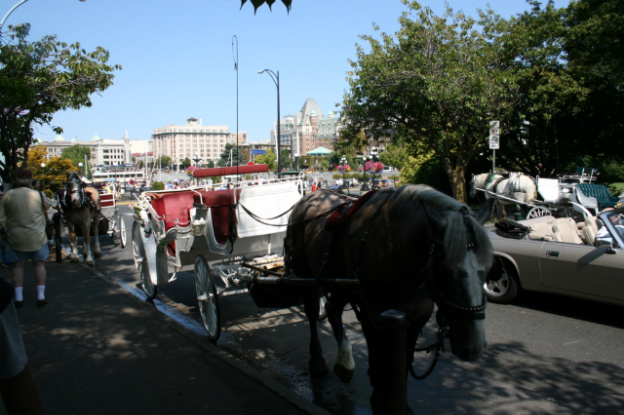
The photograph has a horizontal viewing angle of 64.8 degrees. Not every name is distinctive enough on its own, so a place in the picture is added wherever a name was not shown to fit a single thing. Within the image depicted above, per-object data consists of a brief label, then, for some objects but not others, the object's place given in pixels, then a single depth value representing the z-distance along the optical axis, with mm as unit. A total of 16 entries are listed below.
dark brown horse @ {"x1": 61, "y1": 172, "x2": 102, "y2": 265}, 11109
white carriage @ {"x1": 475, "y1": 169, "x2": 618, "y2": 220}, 10070
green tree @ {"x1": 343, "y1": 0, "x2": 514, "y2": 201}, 18734
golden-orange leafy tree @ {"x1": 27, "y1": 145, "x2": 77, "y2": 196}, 32812
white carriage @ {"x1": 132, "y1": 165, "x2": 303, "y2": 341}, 6129
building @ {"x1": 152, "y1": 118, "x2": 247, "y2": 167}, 168750
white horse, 13891
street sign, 14858
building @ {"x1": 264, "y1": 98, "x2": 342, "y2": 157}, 195000
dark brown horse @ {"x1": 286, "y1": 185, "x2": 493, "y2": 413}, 2832
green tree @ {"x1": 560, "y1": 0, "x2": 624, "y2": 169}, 17625
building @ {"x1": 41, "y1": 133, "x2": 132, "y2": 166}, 180125
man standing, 6754
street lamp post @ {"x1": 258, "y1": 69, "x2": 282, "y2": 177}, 16666
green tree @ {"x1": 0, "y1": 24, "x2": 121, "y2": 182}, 11117
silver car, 6016
